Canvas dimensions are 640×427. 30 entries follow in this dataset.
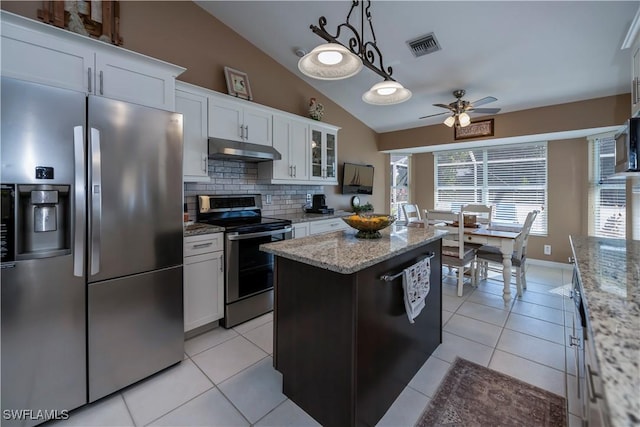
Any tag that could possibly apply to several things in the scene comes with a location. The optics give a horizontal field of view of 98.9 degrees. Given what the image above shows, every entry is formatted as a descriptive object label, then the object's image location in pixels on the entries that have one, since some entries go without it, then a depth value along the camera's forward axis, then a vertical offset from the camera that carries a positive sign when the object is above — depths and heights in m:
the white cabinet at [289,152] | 3.42 +0.77
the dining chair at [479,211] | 3.82 -0.01
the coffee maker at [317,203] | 4.16 +0.12
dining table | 3.03 -0.33
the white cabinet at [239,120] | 2.81 +1.00
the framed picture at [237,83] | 3.13 +1.48
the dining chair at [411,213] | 4.30 -0.04
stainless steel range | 2.62 -0.45
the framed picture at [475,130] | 4.47 +1.36
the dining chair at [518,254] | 3.19 -0.54
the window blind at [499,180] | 4.70 +0.58
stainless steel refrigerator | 1.41 -0.20
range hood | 2.73 +0.63
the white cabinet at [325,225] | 3.56 -0.20
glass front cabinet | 3.98 +0.87
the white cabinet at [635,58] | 1.91 +1.13
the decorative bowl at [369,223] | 1.91 -0.09
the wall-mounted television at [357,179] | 4.89 +0.59
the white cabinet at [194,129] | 2.56 +0.79
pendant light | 1.59 +0.95
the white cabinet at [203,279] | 2.36 -0.62
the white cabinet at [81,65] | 1.58 +0.97
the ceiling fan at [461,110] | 3.49 +1.30
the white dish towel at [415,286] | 1.67 -0.48
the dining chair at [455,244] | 3.23 -0.41
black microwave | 1.74 +0.41
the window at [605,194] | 3.90 +0.24
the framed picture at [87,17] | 2.04 +1.53
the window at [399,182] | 6.00 +0.63
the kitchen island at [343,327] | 1.37 -0.65
